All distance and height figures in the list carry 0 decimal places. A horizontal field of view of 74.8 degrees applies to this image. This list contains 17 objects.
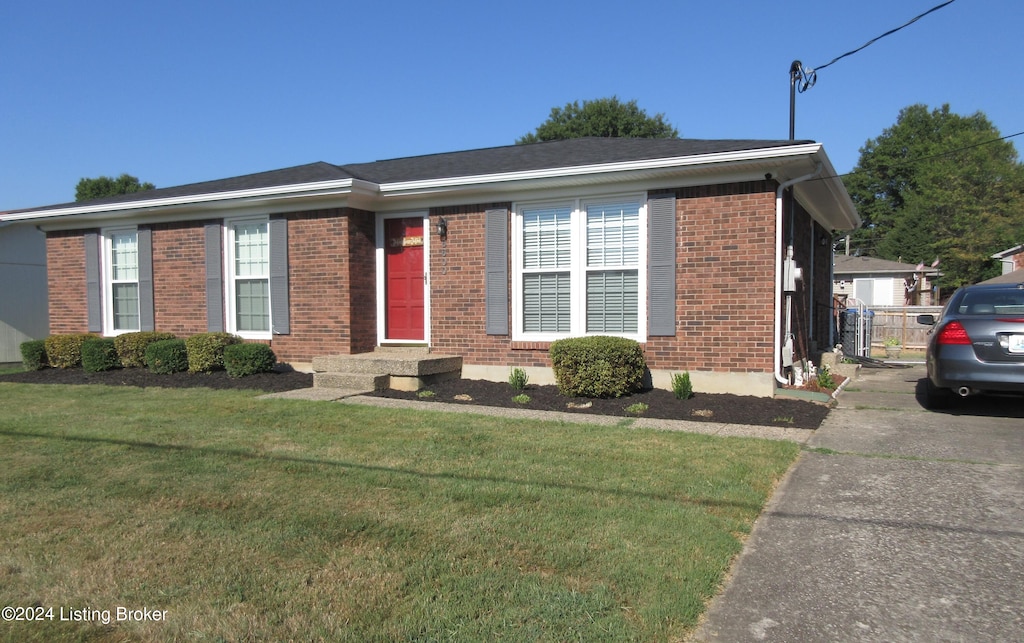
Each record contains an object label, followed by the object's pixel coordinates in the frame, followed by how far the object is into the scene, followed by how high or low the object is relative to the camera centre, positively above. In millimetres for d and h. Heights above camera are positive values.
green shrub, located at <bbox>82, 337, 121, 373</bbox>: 11312 -875
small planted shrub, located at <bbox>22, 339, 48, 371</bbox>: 12062 -909
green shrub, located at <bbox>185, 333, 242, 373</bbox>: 10469 -764
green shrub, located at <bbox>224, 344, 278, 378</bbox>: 10094 -855
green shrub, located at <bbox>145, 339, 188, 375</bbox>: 10602 -848
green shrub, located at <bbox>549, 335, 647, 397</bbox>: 8016 -770
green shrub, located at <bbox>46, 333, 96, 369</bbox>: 11859 -824
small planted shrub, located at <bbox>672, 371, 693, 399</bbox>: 7887 -993
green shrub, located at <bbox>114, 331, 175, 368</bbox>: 11164 -709
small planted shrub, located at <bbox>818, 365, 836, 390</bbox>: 9352 -1104
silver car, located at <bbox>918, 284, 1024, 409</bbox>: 6516 -422
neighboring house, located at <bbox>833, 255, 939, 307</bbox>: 32594 +1026
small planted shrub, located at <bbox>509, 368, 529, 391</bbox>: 8812 -1027
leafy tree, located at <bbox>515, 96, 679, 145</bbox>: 40000 +10910
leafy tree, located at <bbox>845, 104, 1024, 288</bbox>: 42094 +6477
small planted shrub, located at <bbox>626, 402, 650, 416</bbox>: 7362 -1177
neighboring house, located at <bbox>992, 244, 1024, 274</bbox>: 37469 +2547
